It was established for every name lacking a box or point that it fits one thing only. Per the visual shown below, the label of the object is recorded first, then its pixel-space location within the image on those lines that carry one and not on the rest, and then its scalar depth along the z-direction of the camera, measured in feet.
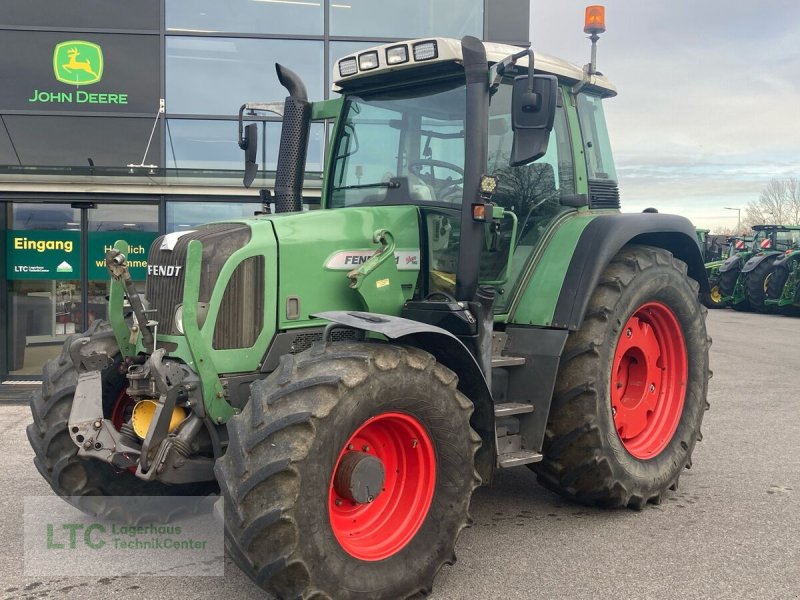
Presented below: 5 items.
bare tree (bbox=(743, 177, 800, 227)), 220.64
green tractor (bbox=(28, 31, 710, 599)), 11.19
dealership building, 32.01
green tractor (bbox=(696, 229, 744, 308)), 79.41
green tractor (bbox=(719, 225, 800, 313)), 71.67
